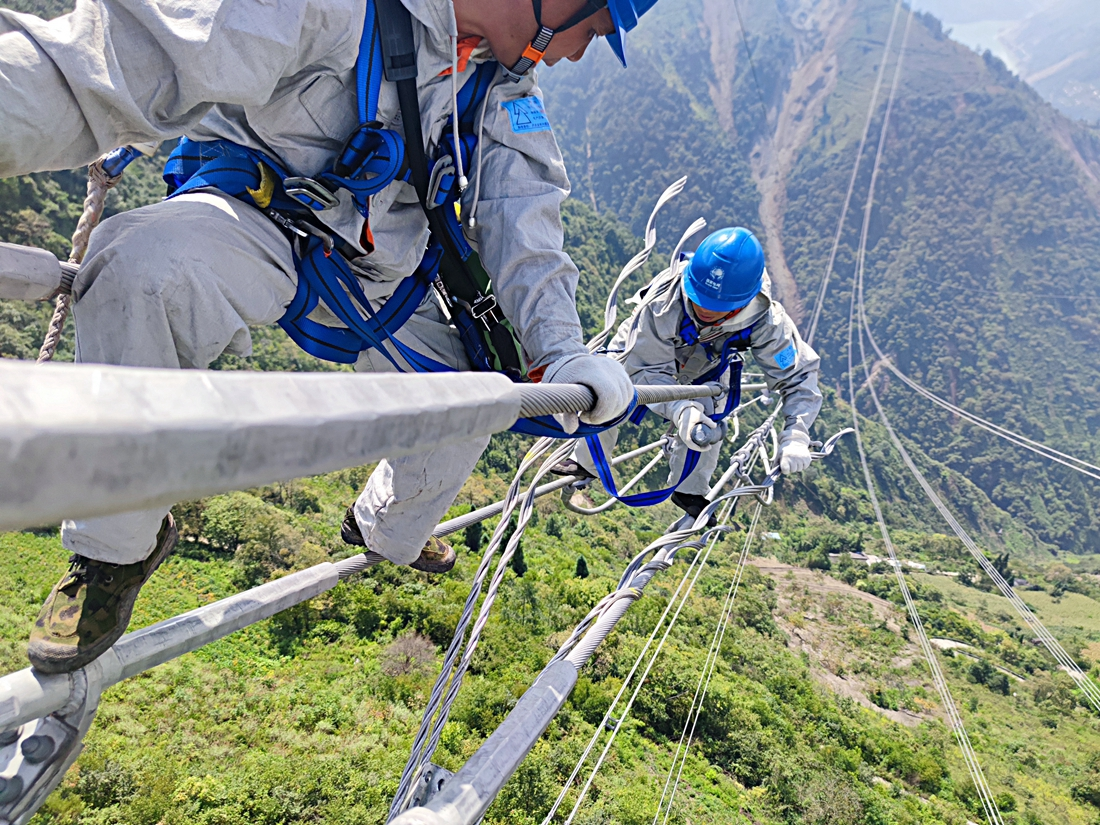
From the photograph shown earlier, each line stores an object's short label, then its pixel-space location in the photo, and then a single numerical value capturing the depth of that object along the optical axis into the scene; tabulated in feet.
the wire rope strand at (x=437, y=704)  4.52
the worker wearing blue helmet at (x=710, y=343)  13.03
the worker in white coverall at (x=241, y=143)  3.33
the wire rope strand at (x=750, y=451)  15.12
